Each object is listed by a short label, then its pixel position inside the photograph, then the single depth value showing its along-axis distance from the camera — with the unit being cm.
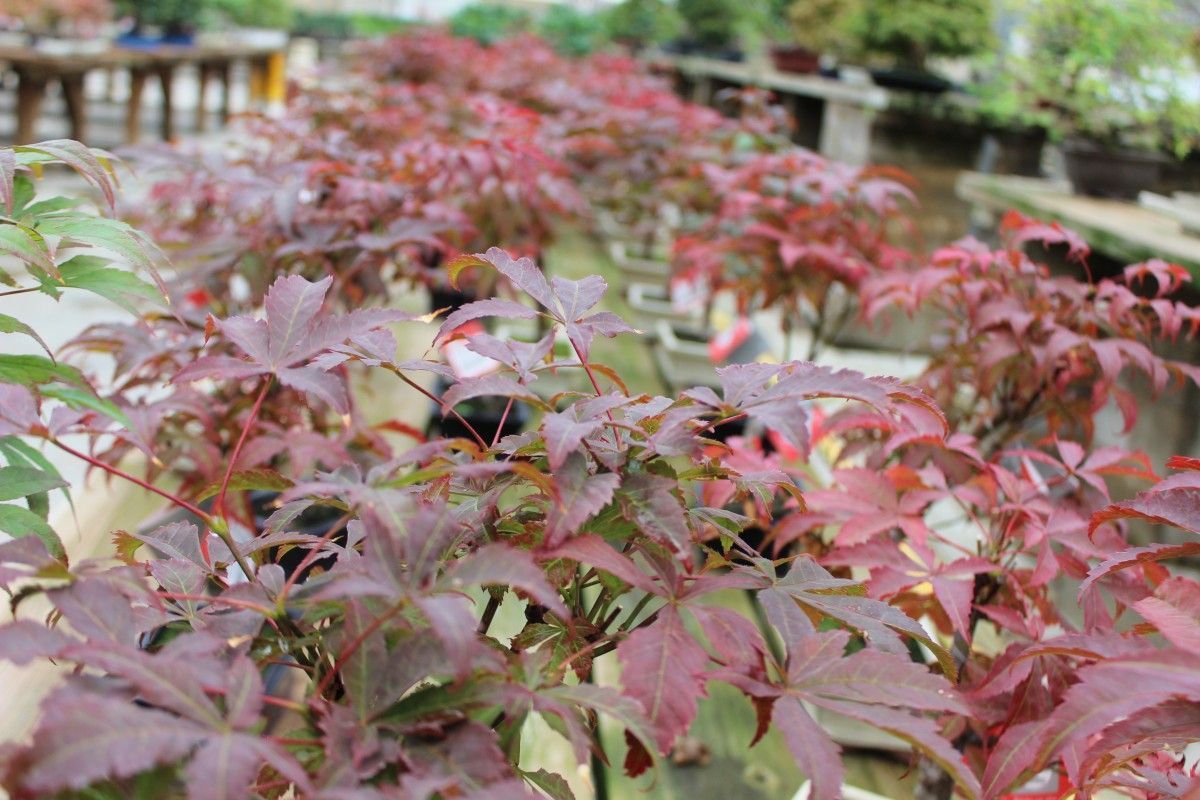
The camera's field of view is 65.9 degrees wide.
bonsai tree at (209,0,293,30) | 1009
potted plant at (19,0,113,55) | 509
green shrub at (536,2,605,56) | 1019
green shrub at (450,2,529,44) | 992
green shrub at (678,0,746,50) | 627
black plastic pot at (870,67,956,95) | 336
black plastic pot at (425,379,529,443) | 180
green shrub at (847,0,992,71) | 334
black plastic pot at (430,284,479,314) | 233
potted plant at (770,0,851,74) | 434
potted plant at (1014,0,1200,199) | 207
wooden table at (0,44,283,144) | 420
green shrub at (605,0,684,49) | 791
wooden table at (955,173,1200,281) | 161
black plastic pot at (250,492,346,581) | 128
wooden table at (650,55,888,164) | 339
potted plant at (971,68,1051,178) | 290
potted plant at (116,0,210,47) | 680
